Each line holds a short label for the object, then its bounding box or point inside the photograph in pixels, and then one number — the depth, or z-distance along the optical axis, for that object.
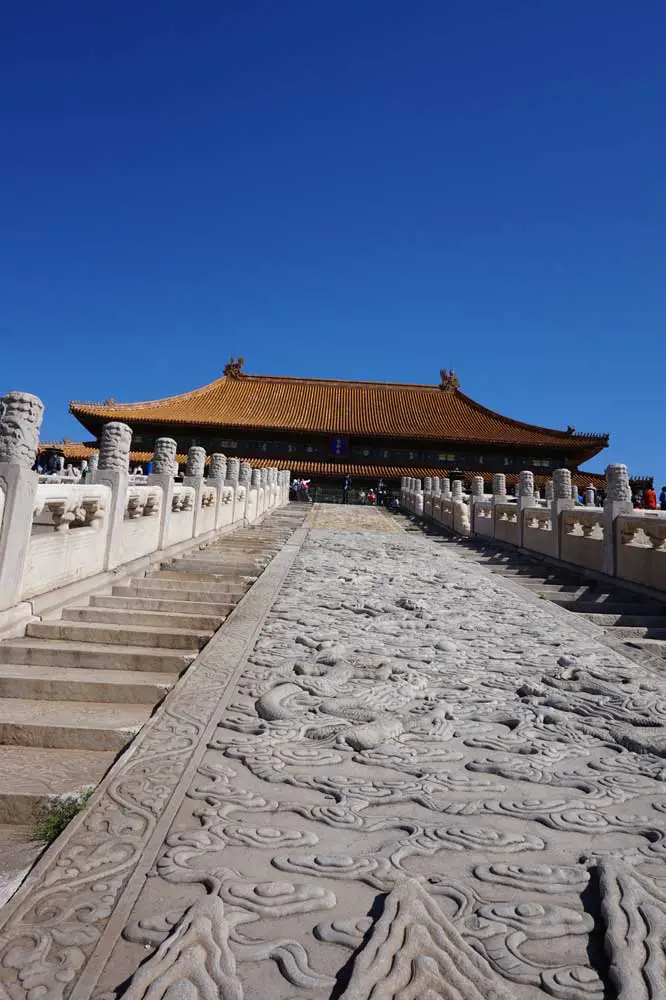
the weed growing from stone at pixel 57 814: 2.16
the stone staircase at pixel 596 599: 5.29
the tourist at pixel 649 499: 15.90
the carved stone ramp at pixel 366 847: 1.37
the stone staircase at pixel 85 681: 2.48
